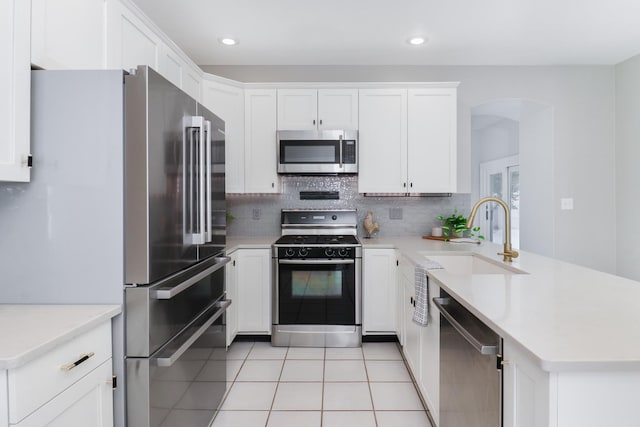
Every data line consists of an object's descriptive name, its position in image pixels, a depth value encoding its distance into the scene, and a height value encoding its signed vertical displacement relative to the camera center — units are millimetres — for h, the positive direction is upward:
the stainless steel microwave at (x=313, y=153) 3303 +538
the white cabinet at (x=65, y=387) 912 -496
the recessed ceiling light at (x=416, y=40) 2999 +1428
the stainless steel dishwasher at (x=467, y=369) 1136 -566
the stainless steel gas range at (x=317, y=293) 3051 -675
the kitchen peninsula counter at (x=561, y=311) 838 -309
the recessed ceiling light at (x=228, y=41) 3023 +1435
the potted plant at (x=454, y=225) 3439 -117
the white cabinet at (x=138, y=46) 1898 +1023
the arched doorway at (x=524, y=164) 3760 +608
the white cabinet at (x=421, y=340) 1840 -766
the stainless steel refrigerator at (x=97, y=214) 1334 -3
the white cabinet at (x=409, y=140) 3338 +668
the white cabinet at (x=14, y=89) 1201 +417
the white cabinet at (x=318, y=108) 3363 +964
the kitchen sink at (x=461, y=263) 2561 -358
